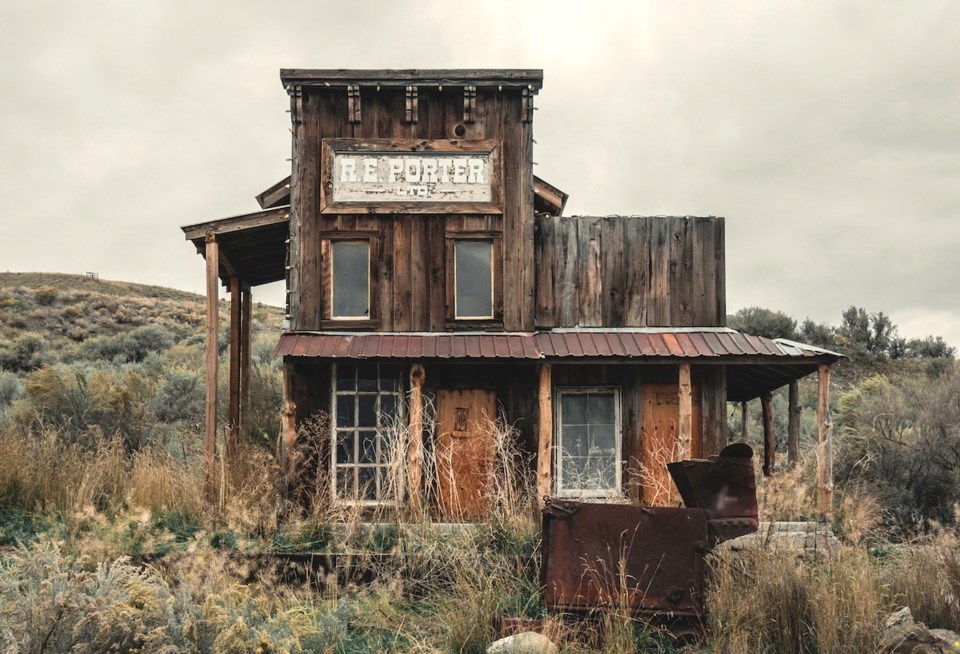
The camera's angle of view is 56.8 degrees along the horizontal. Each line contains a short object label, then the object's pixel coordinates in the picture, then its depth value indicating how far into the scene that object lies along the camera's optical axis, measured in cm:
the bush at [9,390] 1928
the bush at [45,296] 3922
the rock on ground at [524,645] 639
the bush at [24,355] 2652
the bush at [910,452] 1366
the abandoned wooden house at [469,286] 1374
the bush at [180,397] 1844
